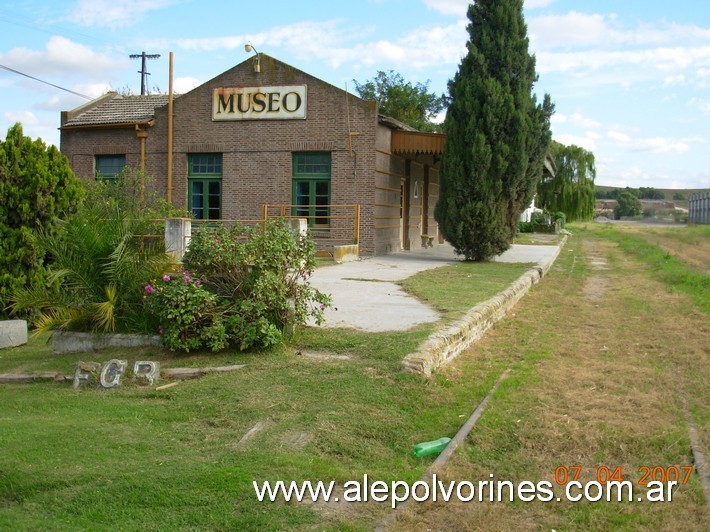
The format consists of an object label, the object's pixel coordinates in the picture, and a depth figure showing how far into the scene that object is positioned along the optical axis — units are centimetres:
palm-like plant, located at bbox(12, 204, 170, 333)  845
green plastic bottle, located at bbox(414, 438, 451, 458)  516
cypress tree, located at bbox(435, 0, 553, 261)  1930
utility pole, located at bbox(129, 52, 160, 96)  5138
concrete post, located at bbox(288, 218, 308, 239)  1756
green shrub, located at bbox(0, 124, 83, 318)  1025
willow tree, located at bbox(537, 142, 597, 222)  5736
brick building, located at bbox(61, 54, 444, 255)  2145
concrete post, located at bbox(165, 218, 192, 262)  910
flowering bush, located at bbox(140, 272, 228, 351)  750
